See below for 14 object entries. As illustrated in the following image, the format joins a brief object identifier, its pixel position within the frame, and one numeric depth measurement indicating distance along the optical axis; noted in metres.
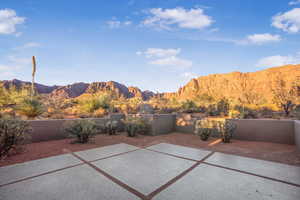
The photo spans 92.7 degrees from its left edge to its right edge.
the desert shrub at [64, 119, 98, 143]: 5.57
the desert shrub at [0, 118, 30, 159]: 3.75
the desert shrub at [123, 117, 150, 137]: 7.11
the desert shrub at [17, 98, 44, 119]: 7.63
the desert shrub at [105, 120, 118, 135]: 7.51
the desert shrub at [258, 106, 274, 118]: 14.17
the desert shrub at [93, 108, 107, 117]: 10.17
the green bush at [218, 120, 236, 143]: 5.94
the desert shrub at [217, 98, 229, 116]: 16.01
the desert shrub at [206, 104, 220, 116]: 15.59
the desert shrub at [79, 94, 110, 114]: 11.10
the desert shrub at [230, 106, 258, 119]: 12.20
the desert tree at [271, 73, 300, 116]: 14.47
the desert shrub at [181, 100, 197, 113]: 16.61
